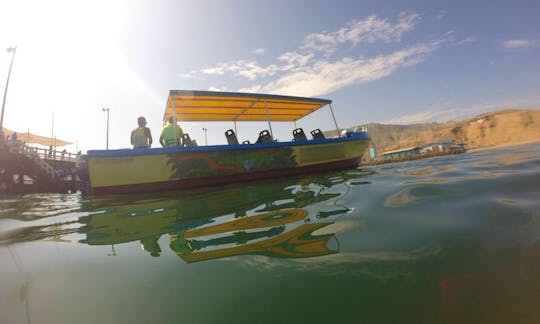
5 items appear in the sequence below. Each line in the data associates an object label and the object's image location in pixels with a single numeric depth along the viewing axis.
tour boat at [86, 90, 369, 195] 5.58
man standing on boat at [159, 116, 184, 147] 6.34
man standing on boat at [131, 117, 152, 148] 6.13
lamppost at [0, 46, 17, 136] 15.38
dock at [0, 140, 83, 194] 12.13
